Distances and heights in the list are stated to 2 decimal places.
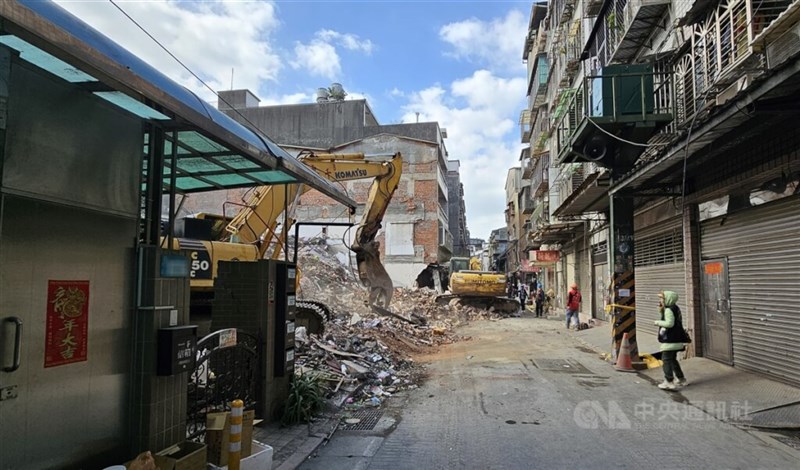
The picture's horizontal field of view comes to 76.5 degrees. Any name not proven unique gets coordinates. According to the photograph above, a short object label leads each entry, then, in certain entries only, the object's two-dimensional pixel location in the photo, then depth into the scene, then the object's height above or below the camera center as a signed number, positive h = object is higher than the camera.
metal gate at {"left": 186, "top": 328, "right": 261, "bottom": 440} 5.71 -1.24
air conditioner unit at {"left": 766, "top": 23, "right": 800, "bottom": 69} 6.75 +3.19
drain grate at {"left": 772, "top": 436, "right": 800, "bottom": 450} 5.72 -1.89
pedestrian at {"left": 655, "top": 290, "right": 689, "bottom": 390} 8.54 -1.07
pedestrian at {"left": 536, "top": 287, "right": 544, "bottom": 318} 26.75 -1.41
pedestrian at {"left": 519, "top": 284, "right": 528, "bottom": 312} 30.86 -1.25
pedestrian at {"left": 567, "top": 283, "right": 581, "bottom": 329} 19.48 -1.03
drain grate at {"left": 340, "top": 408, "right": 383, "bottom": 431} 6.66 -2.01
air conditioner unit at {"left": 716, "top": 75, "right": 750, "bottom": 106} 8.31 +3.21
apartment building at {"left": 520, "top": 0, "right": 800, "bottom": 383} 7.57 +2.15
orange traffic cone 10.39 -1.69
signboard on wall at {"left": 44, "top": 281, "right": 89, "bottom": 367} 3.61 -0.37
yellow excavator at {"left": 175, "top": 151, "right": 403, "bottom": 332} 10.25 +1.00
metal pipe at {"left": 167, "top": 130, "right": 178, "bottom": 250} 4.75 +0.83
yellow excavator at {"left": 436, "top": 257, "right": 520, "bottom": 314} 26.84 -0.85
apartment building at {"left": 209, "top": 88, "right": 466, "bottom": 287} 41.16 +9.22
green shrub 6.59 -1.71
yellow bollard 4.42 -1.48
